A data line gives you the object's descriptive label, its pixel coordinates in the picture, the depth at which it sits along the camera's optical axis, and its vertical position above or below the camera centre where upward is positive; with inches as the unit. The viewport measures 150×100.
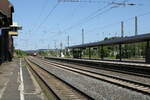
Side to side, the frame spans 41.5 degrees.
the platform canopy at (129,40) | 925.9 +80.6
